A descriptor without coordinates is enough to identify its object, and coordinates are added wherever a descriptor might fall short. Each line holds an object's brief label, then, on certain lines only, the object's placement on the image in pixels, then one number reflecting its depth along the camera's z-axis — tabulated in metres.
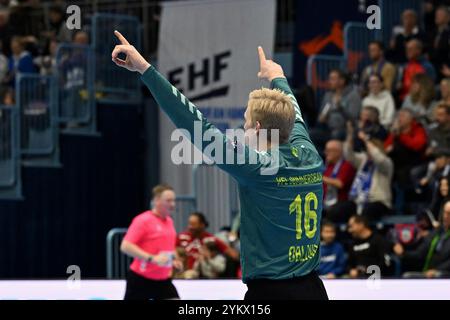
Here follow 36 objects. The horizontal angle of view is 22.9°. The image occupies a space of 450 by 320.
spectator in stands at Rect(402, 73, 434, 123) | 14.37
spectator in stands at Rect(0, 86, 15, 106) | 16.67
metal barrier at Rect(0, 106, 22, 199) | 15.82
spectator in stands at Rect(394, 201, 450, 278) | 12.29
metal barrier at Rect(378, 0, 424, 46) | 16.34
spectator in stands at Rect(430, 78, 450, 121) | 14.09
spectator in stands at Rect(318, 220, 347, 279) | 12.90
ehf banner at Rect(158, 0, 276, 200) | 16.05
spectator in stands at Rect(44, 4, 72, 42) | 17.88
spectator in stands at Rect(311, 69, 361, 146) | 15.00
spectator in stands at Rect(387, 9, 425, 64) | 15.39
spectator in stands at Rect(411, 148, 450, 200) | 13.27
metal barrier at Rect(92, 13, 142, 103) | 16.80
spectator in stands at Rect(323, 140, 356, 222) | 14.27
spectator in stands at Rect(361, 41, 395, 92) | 15.13
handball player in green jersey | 5.11
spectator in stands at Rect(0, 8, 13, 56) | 18.02
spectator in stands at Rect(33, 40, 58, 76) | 17.27
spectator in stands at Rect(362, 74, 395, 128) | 14.79
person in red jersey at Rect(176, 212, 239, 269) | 13.66
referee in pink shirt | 10.76
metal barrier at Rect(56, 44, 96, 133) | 16.45
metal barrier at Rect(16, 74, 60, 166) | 16.08
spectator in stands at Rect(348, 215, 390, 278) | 12.77
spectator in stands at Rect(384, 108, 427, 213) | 14.16
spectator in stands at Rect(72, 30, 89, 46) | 16.81
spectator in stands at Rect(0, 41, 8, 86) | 17.28
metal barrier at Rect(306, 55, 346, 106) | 15.95
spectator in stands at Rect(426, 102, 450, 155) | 13.66
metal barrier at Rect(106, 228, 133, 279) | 14.71
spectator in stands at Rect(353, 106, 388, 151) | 14.36
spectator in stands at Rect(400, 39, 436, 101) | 15.10
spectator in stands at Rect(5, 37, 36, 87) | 17.08
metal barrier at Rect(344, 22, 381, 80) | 16.03
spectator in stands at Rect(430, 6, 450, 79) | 15.20
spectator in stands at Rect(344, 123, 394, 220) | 13.98
